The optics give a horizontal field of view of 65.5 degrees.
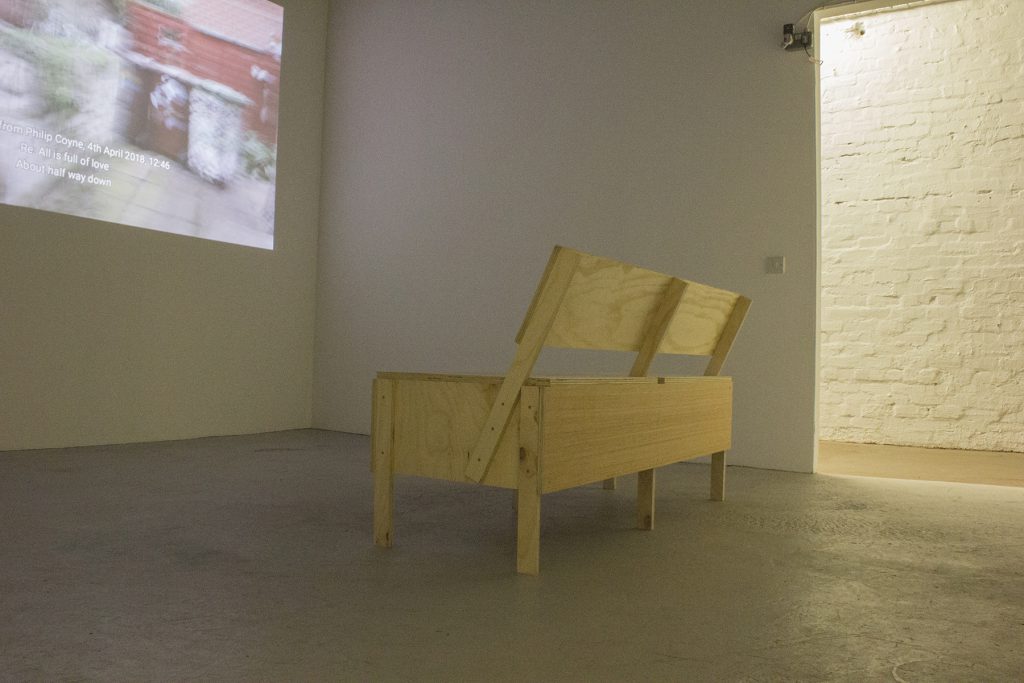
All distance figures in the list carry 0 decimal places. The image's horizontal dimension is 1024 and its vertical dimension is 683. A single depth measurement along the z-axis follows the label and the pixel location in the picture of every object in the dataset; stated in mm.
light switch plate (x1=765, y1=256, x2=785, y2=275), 4305
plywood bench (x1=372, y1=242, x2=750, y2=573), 1895
